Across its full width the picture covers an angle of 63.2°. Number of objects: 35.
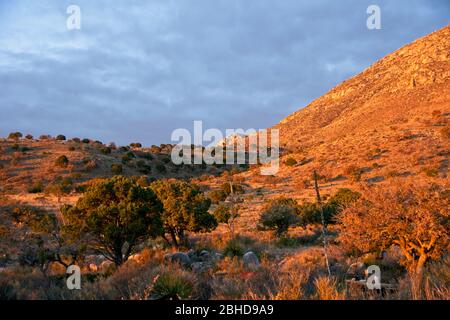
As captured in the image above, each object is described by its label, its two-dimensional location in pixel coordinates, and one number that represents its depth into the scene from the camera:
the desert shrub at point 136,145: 81.68
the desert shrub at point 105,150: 59.76
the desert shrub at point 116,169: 50.59
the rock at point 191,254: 18.30
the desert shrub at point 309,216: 27.12
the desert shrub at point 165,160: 62.72
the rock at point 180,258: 14.94
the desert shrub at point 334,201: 26.81
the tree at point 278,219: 25.94
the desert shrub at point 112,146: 66.05
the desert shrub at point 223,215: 28.54
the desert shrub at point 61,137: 69.50
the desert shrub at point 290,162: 49.75
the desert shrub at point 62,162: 49.31
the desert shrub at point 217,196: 38.18
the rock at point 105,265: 15.49
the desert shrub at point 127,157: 56.53
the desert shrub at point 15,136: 62.84
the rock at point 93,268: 15.77
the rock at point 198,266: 13.59
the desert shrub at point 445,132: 44.50
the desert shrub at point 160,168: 56.71
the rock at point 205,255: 17.91
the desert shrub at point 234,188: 40.47
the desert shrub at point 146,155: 62.12
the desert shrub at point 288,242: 21.56
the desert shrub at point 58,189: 37.87
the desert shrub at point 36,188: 40.97
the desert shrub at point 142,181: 40.48
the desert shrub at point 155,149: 72.53
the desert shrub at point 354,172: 38.08
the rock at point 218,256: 17.56
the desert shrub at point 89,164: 50.12
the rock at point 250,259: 14.59
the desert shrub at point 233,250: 18.11
